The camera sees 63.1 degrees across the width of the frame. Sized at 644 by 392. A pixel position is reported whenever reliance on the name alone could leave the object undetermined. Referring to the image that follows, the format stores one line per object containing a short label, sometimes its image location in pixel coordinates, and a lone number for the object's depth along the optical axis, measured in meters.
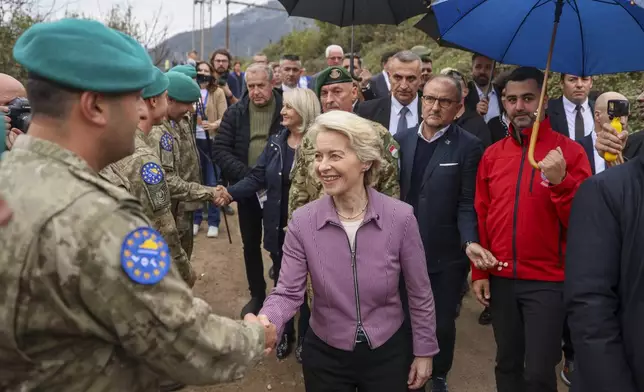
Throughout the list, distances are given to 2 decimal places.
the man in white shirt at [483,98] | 5.08
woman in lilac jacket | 2.33
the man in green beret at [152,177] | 2.95
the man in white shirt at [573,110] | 4.83
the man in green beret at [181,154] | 3.94
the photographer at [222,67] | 8.48
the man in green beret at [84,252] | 1.21
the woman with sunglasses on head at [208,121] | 7.36
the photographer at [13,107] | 2.44
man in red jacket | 2.78
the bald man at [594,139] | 4.00
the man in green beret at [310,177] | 3.33
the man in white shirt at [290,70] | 6.95
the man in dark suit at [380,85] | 6.84
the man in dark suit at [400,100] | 4.42
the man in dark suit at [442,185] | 3.39
